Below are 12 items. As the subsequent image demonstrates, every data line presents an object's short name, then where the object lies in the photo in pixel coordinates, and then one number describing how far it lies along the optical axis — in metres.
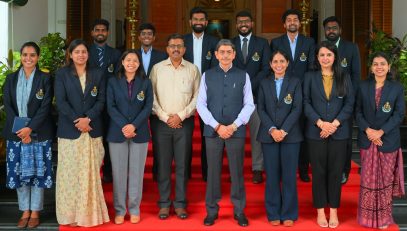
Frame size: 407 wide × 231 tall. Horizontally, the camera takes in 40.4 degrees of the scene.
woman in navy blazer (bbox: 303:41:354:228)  4.73
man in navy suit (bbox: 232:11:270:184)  5.42
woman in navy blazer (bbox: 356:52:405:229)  4.68
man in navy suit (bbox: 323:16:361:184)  5.33
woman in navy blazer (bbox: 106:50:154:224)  4.81
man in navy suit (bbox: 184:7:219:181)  5.47
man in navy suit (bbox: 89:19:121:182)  5.39
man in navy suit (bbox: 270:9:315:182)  5.39
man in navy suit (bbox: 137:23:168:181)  5.48
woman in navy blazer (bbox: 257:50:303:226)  4.80
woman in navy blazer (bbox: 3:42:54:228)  4.79
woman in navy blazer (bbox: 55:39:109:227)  4.74
